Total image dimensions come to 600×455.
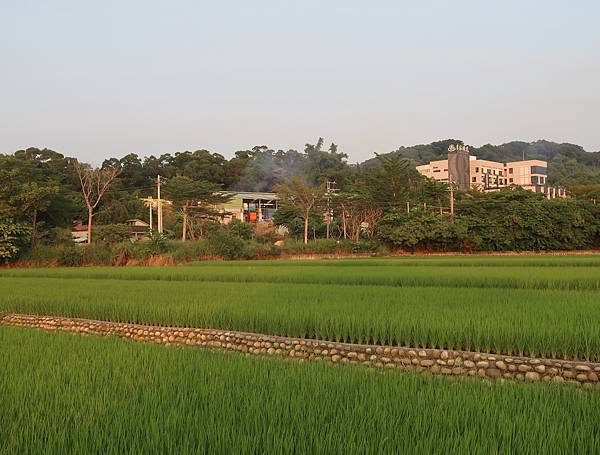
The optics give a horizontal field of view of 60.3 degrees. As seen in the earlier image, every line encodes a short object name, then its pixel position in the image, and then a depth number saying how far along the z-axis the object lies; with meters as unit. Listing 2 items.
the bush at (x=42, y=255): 24.43
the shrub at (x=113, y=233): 29.77
